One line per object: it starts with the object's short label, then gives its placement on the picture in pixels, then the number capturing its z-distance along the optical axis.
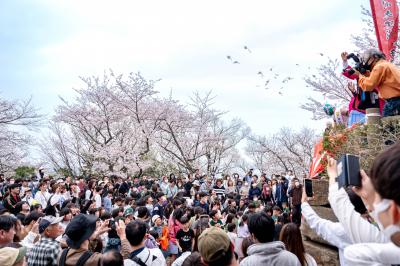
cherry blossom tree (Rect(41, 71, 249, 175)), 22.92
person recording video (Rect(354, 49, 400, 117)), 4.47
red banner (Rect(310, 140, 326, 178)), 5.72
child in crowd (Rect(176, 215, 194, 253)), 6.04
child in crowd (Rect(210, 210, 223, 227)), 7.09
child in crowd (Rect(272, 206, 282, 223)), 7.97
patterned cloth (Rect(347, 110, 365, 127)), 6.02
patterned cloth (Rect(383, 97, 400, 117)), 4.91
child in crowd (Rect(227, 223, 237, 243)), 6.32
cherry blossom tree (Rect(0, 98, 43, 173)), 19.34
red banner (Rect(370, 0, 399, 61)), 6.12
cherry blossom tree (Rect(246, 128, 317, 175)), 26.23
